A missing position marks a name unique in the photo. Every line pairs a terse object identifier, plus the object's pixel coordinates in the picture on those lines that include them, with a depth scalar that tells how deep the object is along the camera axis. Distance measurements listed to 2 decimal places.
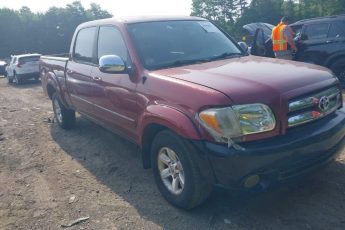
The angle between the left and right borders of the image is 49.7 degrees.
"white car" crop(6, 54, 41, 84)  17.72
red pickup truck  2.97
